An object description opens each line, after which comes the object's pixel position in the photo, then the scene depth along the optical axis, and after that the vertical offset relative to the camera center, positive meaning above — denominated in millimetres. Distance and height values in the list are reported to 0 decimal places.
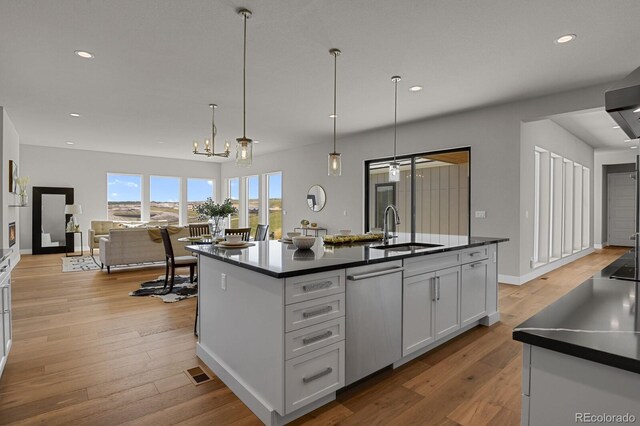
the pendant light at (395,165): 3680 +495
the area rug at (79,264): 6507 -1099
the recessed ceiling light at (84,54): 3426 +1581
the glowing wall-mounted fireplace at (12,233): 6363 -441
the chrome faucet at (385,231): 3105 -179
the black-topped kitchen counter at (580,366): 761 -365
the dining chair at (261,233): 5204 -332
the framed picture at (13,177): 6245 +625
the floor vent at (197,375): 2342 -1157
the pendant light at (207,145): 5102 +1021
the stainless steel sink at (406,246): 2883 -305
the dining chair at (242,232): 4207 -262
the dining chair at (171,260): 4676 -688
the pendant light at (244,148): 2732 +531
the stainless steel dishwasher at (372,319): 2086 -690
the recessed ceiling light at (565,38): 3086 +1577
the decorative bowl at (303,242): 2523 -227
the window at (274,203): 9773 +235
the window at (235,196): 11392 +509
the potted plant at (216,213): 4996 -30
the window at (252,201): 10586 +321
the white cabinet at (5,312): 2301 -714
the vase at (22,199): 7078 +235
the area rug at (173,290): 4504 -1122
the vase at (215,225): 4875 -218
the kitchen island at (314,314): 1821 -652
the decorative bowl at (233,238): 2676 -215
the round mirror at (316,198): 8258 +325
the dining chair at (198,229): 5534 -307
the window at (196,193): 11352 +617
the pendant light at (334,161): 3279 +477
